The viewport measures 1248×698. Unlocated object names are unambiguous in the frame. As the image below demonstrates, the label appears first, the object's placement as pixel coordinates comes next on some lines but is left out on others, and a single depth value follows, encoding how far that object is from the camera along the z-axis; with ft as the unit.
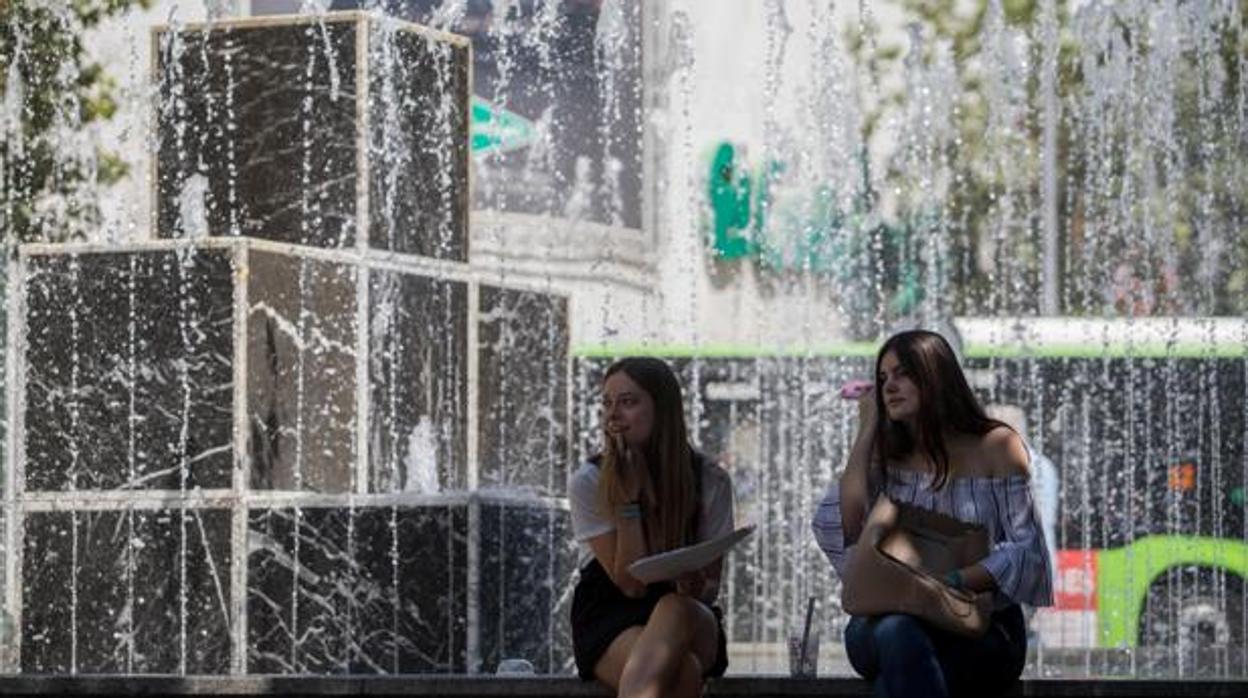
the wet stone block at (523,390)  36.68
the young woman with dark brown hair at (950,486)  24.89
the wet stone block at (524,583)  34.65
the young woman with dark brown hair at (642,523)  26.03
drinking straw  26.89
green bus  70.28
